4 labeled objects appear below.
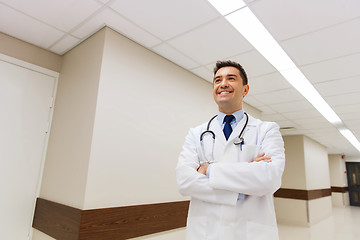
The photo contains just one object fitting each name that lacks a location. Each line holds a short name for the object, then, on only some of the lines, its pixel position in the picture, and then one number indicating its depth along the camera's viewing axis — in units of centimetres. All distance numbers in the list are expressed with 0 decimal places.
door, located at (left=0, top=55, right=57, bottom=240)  254
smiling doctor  112
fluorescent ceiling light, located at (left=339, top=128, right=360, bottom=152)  667
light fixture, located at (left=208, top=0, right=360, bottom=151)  220
